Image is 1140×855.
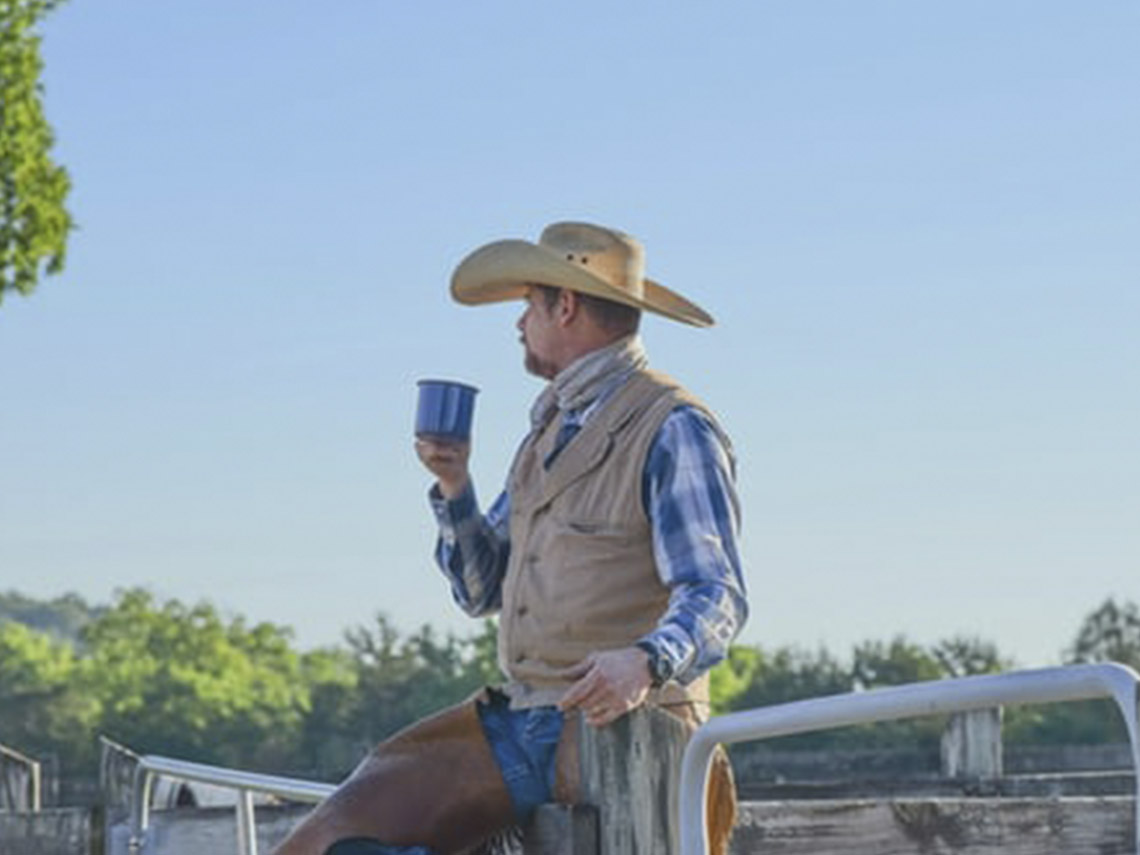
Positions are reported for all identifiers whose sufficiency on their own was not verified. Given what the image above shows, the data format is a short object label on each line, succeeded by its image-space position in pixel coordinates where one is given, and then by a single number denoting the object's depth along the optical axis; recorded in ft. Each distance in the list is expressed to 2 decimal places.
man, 16.60
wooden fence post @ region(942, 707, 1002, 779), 39.11
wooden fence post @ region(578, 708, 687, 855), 15.74
